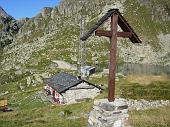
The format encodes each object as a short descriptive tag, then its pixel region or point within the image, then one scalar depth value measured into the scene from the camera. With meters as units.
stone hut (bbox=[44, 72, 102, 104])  31.77
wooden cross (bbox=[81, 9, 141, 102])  9.70
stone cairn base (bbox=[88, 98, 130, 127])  9.23
